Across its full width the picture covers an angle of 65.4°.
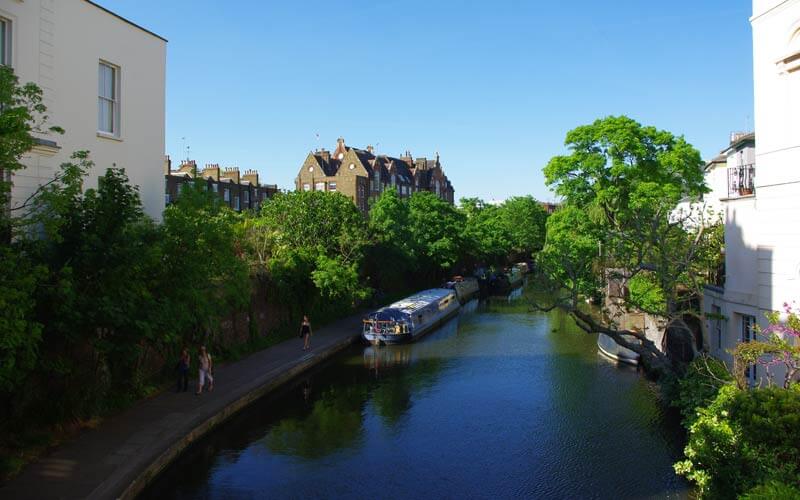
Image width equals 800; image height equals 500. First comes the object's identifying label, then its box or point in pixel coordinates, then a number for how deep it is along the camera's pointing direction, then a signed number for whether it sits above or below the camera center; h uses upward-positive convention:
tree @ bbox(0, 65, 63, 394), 9.37 -0.21
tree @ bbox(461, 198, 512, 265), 62.00 +2.95
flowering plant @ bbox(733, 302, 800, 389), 12.05 -1.70
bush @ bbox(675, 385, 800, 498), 10.18 -3.17
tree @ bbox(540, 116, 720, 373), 29.30 +4.23
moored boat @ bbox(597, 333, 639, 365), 25.25 -3.81
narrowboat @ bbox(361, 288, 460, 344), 30.58 -3.07
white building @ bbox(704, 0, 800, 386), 13.70 +2.05
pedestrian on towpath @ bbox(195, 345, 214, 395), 18.15 -3.11
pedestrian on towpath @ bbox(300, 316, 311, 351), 26.31 -2.98
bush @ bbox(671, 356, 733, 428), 14.75 -3.09
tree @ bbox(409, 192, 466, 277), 48.66 +2.50
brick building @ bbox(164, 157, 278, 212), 61.04 +7.88
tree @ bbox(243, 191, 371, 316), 29.66 +0.73
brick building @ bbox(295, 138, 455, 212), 72.38 +10.85
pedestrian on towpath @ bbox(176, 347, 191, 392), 18.23 -3.17
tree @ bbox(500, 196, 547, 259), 83.81 +5.21
